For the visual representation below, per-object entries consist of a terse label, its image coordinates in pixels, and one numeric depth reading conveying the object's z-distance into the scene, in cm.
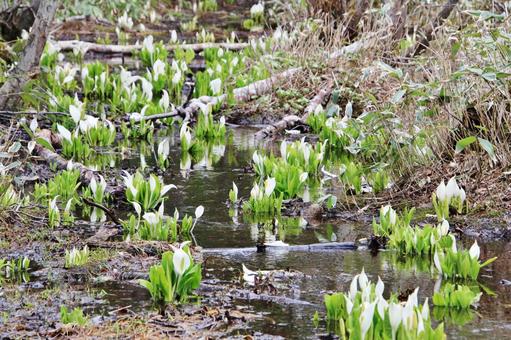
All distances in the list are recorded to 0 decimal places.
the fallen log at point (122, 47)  2997
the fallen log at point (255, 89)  2205
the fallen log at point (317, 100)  2112
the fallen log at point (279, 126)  2059
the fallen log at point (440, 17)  2278
